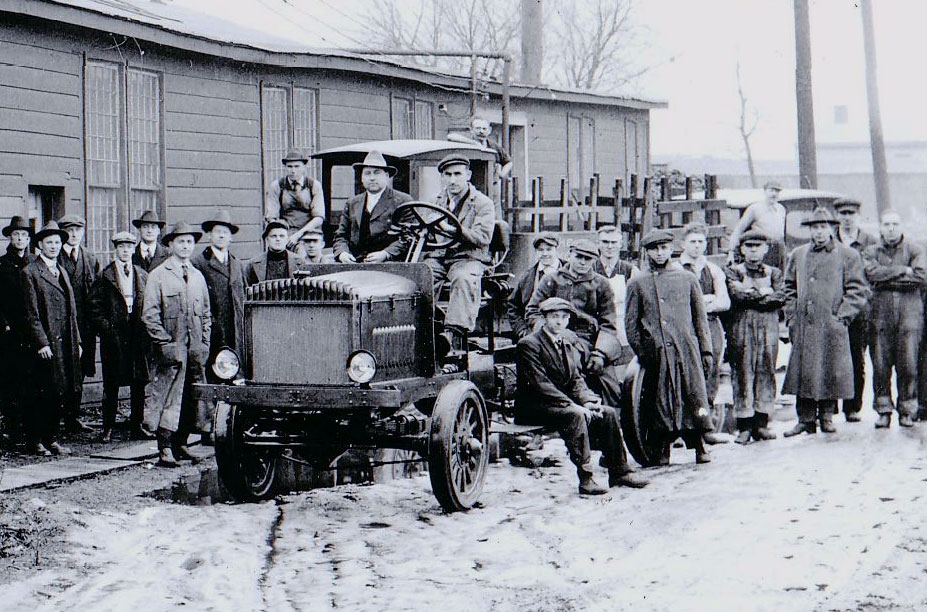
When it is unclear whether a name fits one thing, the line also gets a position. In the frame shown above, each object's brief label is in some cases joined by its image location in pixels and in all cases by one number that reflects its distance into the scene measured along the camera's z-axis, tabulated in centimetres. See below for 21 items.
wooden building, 1327
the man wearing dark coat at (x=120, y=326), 1093
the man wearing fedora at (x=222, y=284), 1064
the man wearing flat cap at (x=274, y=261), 1059
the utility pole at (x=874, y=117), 2814
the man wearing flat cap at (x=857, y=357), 1178
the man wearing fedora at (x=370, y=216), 955
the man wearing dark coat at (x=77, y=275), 1112
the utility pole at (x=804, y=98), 2306
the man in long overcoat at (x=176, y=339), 983
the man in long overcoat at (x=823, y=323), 1114
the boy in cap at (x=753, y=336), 1089
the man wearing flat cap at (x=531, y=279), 1142
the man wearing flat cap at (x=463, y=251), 884
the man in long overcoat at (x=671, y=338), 970
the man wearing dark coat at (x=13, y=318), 1014
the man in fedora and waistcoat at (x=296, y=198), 1301
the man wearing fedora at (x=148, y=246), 1156
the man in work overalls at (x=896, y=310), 1163
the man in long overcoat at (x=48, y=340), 1010
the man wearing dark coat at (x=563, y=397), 873
